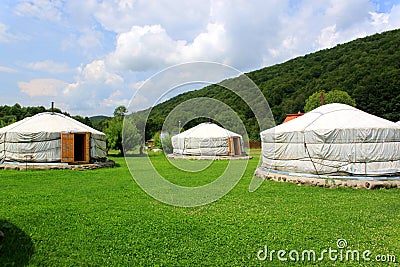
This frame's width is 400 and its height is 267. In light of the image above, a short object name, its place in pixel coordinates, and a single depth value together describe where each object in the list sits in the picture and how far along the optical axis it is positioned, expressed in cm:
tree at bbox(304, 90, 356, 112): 2498
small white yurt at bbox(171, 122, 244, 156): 1631
